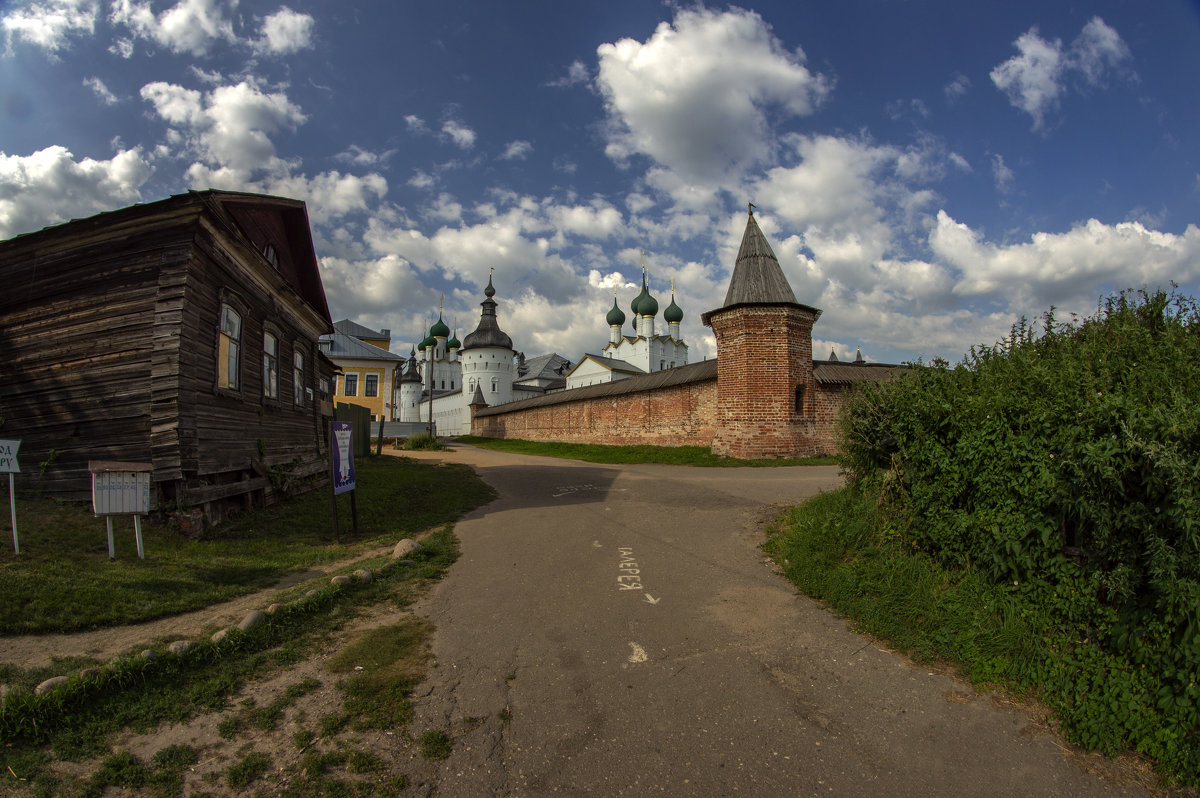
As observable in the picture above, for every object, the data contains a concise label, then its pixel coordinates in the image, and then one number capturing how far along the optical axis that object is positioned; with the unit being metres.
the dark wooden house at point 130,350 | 8.30
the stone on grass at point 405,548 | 7.13
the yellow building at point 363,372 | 48.50
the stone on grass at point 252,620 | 4.52
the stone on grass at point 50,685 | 3.38
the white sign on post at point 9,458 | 6.07
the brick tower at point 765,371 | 19.00
